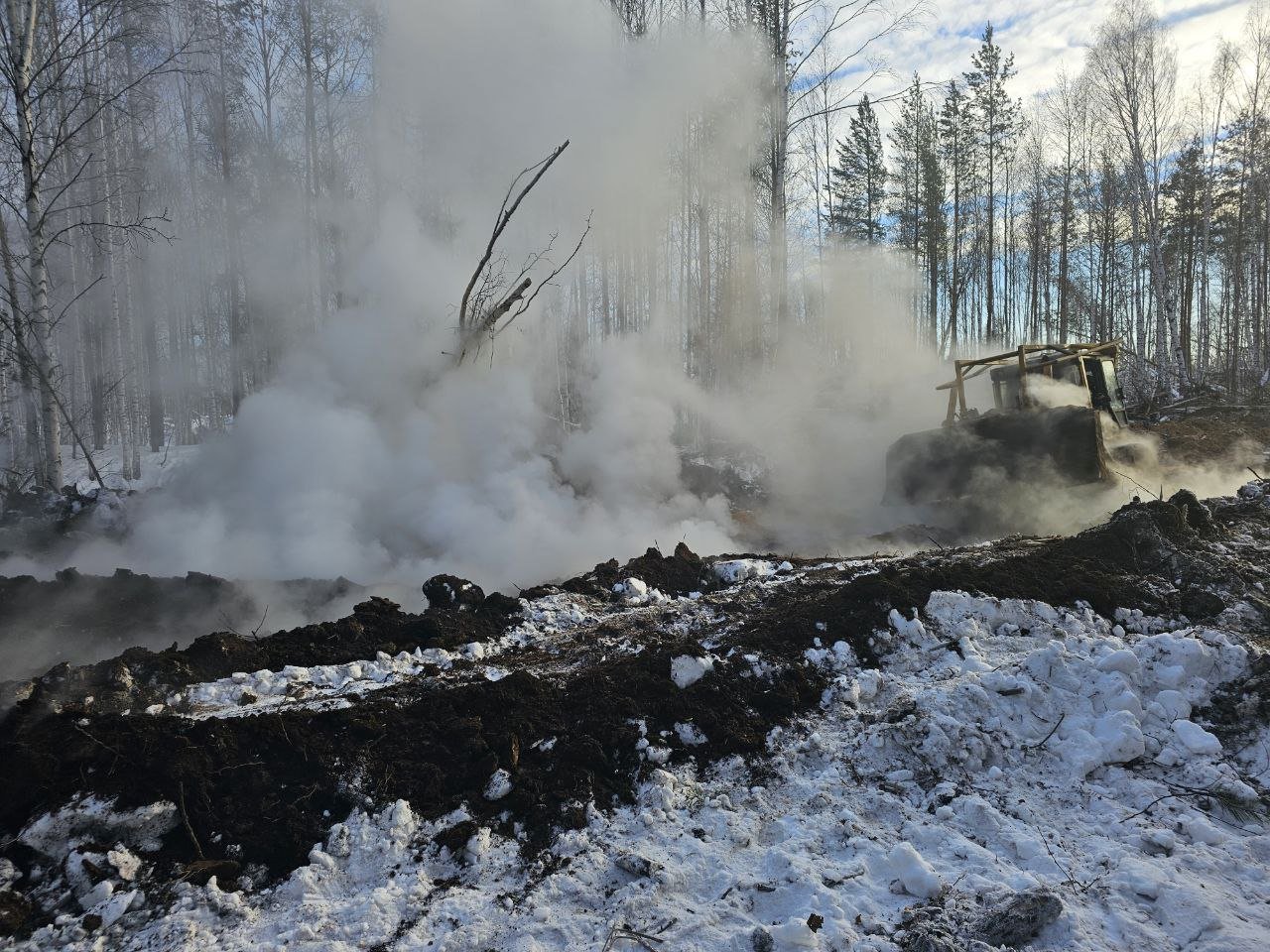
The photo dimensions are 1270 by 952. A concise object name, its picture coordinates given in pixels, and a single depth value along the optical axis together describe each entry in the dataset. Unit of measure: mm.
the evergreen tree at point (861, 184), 26594
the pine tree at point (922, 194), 24844
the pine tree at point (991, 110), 23859
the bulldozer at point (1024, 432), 8031
